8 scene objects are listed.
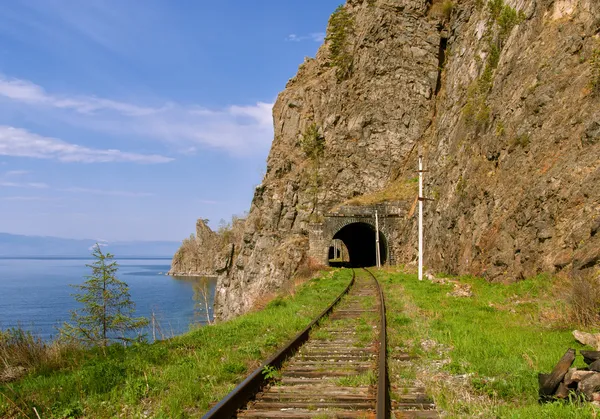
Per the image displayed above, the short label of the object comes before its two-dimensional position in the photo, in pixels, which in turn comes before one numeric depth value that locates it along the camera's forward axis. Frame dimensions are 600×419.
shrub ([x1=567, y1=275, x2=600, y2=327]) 9.49
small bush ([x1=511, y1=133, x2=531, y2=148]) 19.11
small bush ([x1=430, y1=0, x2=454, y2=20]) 56.34
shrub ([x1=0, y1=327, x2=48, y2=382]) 8.65
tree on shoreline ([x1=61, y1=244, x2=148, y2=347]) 16.77
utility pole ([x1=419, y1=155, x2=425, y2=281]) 23.48
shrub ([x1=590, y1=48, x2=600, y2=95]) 15.70
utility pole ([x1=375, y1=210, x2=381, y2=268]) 44.00
